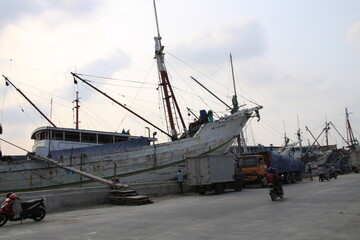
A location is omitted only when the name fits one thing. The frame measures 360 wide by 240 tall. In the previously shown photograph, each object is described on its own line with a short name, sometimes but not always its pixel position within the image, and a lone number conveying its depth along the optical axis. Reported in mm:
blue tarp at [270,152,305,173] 24134
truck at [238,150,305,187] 22188
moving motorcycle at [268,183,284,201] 12438
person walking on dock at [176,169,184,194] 19578
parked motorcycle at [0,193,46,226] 9266
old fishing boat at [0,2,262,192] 20234
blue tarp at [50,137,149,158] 21016
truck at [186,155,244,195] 18062
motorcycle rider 12680
